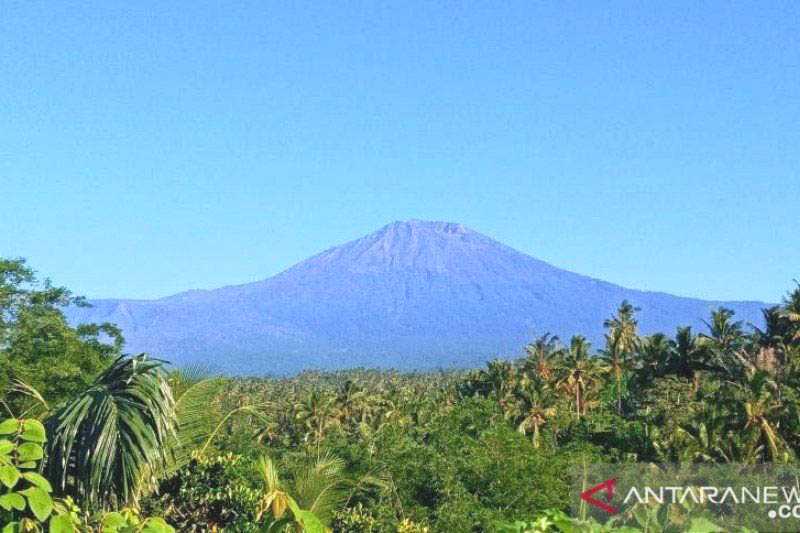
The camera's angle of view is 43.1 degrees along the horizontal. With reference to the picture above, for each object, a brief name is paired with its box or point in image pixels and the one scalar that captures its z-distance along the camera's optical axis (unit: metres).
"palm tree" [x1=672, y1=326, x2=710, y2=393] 66.00
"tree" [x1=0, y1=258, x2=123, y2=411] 34.72
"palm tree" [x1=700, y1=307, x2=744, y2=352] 66.38
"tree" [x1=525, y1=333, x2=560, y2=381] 73.75
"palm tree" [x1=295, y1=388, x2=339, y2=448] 79.12
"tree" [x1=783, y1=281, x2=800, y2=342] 61.84
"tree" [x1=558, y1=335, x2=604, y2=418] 69.88
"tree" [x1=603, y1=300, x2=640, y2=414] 77.62
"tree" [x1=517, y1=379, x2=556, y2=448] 61.09
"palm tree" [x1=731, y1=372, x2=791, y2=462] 45.38
